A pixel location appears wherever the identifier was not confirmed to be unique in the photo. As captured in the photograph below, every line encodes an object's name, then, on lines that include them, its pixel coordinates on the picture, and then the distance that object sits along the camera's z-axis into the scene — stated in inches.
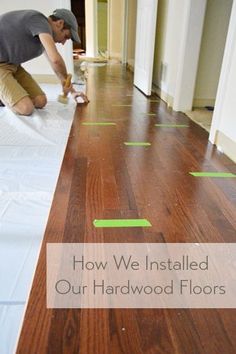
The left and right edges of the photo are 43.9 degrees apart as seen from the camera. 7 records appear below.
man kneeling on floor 78.7
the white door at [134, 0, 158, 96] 120.4
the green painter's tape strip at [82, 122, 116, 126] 89.5
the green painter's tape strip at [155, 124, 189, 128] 92.6
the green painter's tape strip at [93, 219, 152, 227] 42.3
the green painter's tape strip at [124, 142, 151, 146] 75.0
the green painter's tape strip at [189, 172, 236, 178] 59.7
